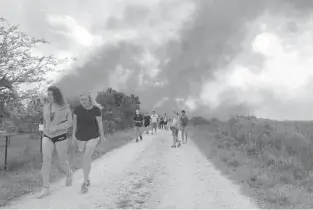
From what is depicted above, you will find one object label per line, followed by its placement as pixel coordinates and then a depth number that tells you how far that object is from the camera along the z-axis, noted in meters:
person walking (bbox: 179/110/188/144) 19.53
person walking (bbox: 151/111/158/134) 28.80
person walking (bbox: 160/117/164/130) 38.58
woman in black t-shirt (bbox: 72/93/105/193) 7.16
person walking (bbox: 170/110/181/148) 18.02
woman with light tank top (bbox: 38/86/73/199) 6.84
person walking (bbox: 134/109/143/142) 21.16
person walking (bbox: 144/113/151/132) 26.02
